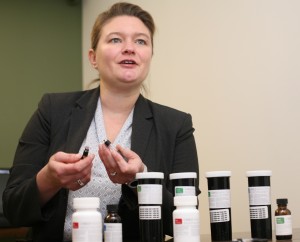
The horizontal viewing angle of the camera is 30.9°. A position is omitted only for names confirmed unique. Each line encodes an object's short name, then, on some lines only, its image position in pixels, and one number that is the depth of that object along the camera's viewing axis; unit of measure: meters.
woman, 1.75
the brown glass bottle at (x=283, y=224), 1.51
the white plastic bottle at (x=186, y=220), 1.26
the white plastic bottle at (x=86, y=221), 1.23
